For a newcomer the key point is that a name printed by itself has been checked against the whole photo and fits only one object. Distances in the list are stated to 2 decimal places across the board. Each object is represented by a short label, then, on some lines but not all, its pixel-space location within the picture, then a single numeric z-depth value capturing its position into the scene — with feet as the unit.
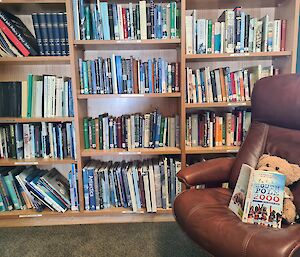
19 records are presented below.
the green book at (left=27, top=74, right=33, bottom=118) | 6.03
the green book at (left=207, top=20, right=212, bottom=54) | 5.90
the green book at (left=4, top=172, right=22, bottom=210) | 6.33
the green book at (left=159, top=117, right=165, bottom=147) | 6.28
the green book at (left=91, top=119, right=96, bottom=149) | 6.30
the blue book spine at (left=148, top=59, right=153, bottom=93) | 6.01
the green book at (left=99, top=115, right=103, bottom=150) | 6.28
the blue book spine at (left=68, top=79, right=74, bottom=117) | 6.08
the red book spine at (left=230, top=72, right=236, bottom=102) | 6.12
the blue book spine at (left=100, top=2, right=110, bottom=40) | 5.68
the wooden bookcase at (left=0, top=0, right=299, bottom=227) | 5.80
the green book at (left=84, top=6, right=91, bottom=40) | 5.77
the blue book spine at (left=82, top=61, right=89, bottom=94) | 6.02
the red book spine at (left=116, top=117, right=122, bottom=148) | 6.28
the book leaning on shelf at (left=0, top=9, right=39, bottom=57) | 5.77
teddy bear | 3.84
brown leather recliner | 3.19
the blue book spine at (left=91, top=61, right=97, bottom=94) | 6.01
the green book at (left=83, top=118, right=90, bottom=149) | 6.33
